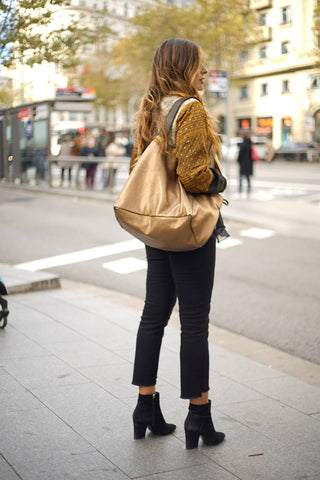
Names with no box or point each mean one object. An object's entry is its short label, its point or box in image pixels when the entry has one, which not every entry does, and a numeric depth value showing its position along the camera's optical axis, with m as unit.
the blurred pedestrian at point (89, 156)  20.31
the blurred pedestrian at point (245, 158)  21.06
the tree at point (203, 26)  39.38
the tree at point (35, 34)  6.31
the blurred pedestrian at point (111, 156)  19.64
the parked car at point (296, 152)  43.63
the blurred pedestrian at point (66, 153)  21.70
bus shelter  21.66
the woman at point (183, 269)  3.04
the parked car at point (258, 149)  47.06
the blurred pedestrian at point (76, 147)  22.28
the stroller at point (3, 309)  5.35
